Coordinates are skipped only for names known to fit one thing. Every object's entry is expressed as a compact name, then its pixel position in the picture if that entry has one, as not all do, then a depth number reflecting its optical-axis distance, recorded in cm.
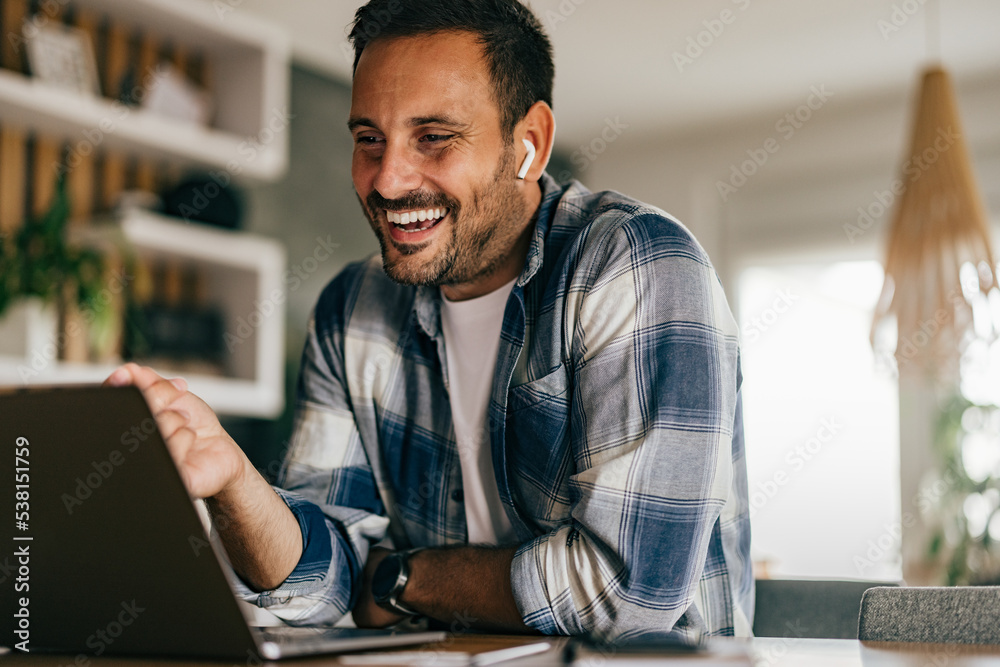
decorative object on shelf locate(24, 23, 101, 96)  254
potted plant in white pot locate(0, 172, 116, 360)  229
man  96
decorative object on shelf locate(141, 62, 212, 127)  288
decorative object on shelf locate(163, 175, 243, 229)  292
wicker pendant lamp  262
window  429
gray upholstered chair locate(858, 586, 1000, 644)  85
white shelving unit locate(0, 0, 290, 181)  254
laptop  62
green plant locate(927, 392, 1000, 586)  372
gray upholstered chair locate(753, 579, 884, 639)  113
